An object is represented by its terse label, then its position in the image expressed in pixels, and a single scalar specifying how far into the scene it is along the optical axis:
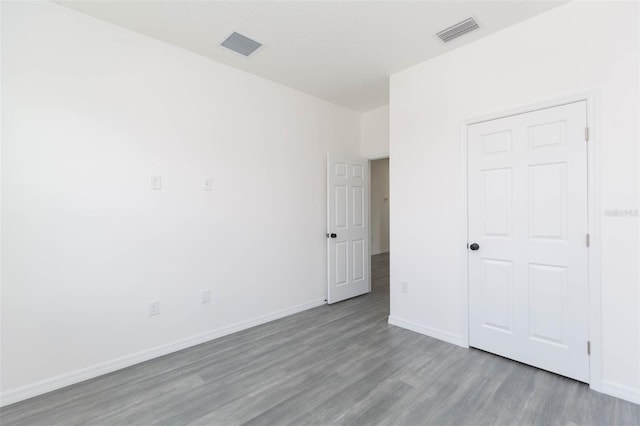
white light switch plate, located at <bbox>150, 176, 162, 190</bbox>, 2.69
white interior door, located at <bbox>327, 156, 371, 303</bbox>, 4.10
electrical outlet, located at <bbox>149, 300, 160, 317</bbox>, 2.68
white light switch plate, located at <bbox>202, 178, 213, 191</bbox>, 3.02
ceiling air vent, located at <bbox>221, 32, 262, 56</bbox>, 2.67
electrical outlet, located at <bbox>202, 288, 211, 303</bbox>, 3.01
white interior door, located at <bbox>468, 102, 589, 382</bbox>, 2.23
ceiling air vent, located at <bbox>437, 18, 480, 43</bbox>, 2.47
